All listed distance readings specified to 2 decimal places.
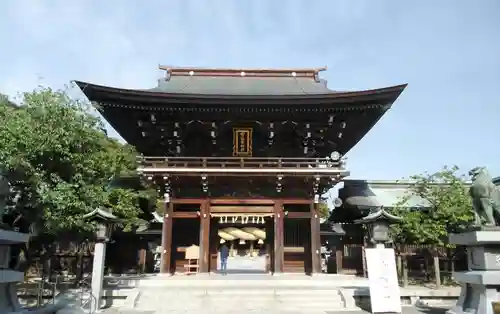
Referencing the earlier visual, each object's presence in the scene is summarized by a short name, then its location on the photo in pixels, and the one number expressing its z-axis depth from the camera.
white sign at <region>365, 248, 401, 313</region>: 11.71
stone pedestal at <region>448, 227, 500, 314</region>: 9.57
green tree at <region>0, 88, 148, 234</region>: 11.83
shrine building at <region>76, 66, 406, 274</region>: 18.44
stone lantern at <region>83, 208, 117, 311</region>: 12.46
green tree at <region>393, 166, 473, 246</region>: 17.22
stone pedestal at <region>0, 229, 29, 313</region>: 9.79
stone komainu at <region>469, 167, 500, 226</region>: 10.06
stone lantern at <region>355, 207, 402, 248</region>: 12.57
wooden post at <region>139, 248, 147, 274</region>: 21.20
